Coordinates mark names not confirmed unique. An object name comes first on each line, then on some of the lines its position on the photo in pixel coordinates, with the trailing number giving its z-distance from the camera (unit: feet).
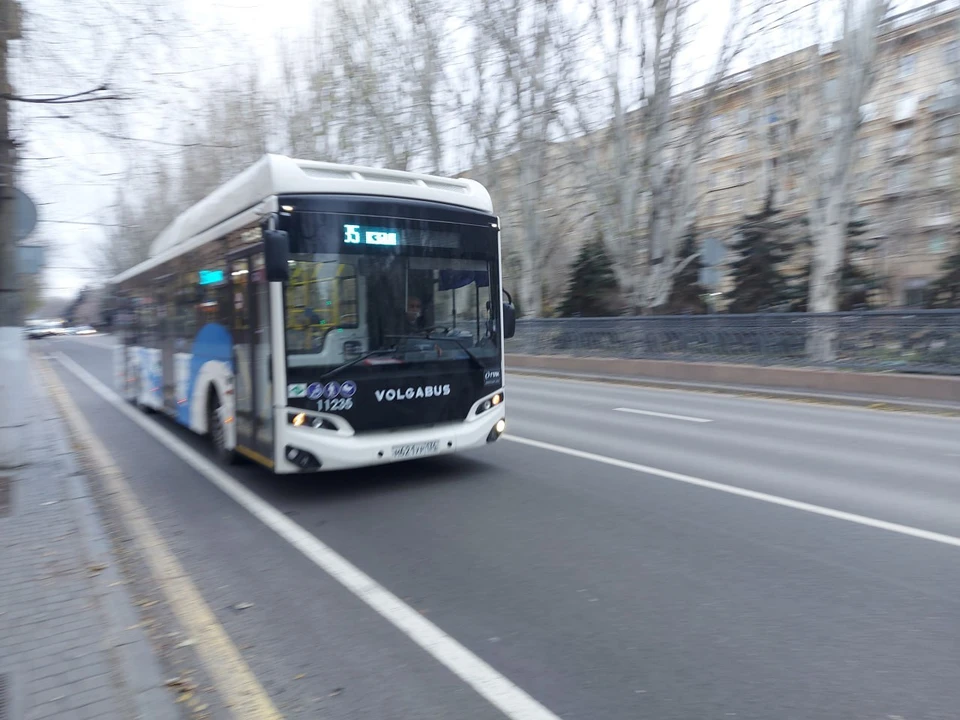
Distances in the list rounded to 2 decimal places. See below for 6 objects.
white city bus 22.68
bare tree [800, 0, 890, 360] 57.82
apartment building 66.08
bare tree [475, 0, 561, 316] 80.23
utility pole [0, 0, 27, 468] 28.17
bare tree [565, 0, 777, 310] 69.72
